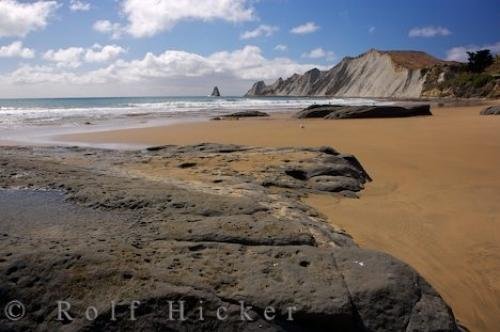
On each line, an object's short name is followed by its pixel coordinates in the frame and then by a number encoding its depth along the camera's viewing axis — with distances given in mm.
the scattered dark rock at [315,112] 23391
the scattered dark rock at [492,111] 20219
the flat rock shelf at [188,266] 2199
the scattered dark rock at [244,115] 24034
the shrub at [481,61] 59750
